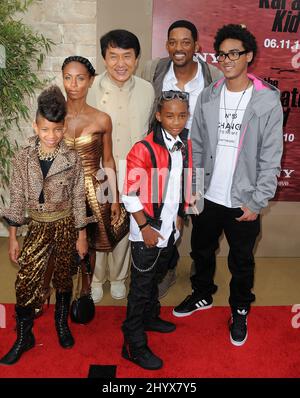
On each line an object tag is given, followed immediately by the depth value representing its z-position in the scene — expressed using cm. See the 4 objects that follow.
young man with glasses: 250
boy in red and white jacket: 233
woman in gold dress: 253
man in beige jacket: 271
